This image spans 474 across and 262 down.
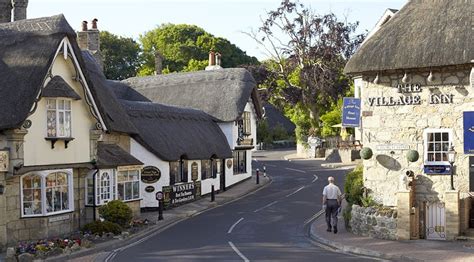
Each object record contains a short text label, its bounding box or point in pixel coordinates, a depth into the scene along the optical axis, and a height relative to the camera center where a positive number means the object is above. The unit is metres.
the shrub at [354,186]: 22.97 -1.74
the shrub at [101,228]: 24.23 -3.21
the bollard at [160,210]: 28.93 -3.14
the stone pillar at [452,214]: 20.44 -2.37
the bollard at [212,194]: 35.36 -3.00
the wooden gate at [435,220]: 21.11 -2.65
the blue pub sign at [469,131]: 20.61 +0.08
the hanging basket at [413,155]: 21.22 -0.64
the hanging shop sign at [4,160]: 21.39 -0.71
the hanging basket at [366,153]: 22.05 -0.59
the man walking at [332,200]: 23.22 -2.20
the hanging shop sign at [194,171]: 36.72 -1.89
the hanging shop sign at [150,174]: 32.84 -1.81
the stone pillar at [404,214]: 20.86 -2.41
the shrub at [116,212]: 25.09 -2.75
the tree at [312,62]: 62.06 +6.62
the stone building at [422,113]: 20.75 +0.64
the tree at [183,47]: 85.88 +11.31
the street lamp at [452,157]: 20.75 -0.70
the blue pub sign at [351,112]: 22.86 +0.74
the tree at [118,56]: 80.75 +9.50
